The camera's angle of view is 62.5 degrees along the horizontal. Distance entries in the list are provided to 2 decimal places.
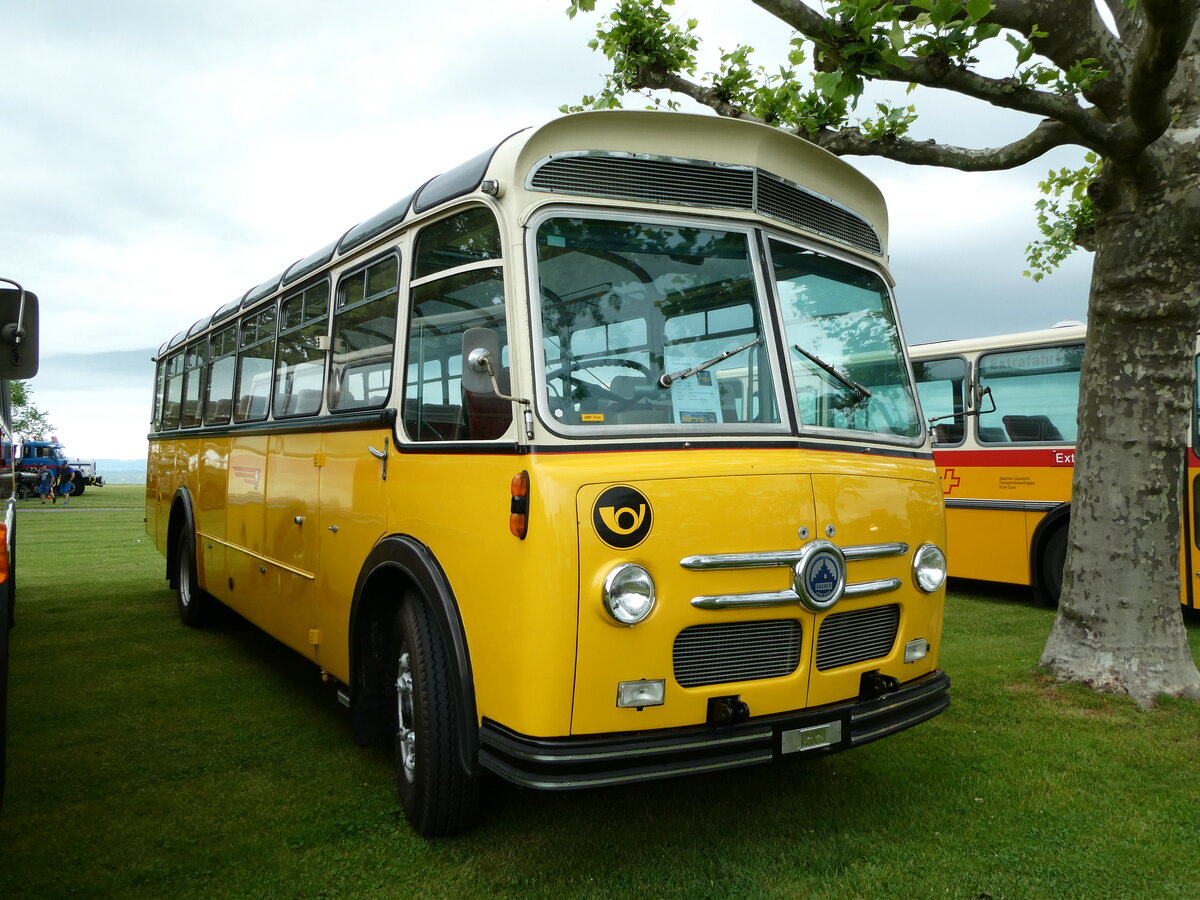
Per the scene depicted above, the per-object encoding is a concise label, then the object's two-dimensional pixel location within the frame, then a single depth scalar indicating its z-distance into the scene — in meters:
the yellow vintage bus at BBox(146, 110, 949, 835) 3.41
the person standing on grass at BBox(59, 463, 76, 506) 33.59
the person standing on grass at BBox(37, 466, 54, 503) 33.75
